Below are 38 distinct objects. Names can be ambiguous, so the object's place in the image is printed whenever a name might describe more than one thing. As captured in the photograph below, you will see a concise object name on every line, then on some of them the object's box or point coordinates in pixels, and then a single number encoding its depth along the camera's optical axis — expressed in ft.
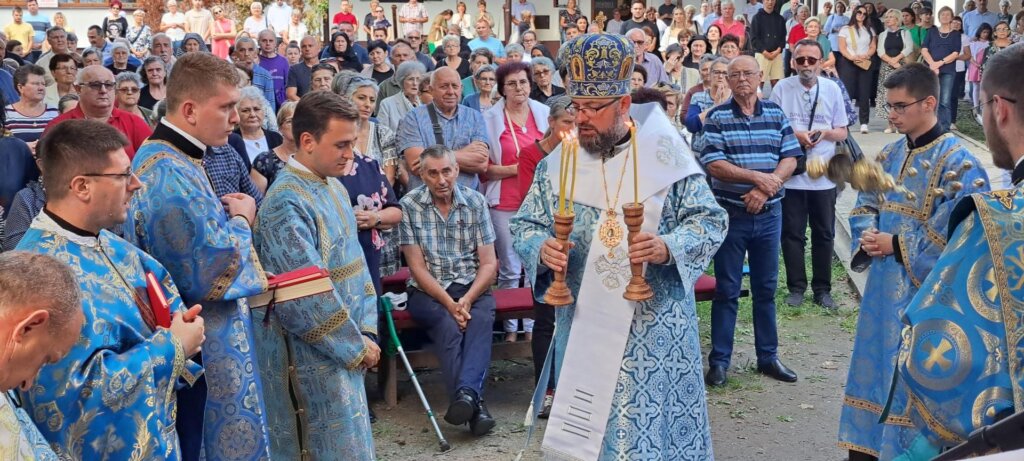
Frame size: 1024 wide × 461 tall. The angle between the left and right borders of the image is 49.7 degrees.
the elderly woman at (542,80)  34.60
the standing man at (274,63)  46.11
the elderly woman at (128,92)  29.53
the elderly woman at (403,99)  30.78
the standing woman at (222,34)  63.31
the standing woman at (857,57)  60.75
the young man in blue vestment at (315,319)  15.20
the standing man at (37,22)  66.22
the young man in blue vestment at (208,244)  13.56
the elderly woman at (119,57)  42.57
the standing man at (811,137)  29.14
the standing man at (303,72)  43.45
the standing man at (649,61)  44.68
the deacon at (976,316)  9.42
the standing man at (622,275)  13.93
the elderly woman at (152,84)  35.19
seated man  22.33
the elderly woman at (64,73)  34.53
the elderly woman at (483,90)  32.04
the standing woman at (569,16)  70.13
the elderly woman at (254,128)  25.17
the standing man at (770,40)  57.16
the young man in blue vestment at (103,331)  10.87
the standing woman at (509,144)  26.37
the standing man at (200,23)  65.05
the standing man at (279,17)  67.77
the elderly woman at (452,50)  44.96
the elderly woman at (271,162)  22.24
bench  22.98
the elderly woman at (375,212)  21.35
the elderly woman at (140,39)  55.47
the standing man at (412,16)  70.18
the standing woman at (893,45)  62.95
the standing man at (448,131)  26.76
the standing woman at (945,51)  61.00
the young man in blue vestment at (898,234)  16.55
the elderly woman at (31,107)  28.91
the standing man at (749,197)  24.25
